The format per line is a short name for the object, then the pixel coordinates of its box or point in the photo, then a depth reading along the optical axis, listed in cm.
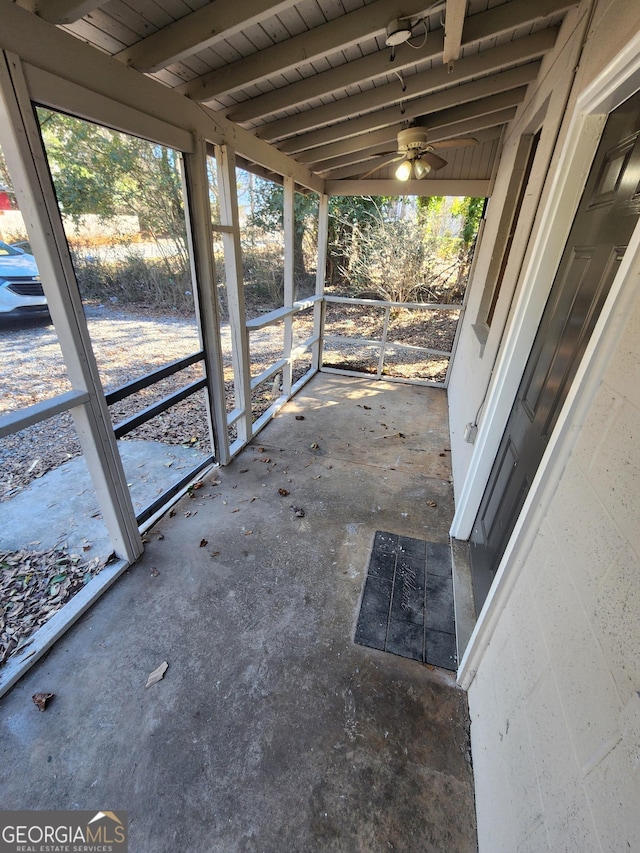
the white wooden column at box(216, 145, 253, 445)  250
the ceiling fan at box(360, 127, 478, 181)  254
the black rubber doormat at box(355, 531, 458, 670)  183
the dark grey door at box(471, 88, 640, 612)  116
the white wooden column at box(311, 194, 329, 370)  455
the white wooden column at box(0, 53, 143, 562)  127
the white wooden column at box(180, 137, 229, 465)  221
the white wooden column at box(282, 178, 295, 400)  358
